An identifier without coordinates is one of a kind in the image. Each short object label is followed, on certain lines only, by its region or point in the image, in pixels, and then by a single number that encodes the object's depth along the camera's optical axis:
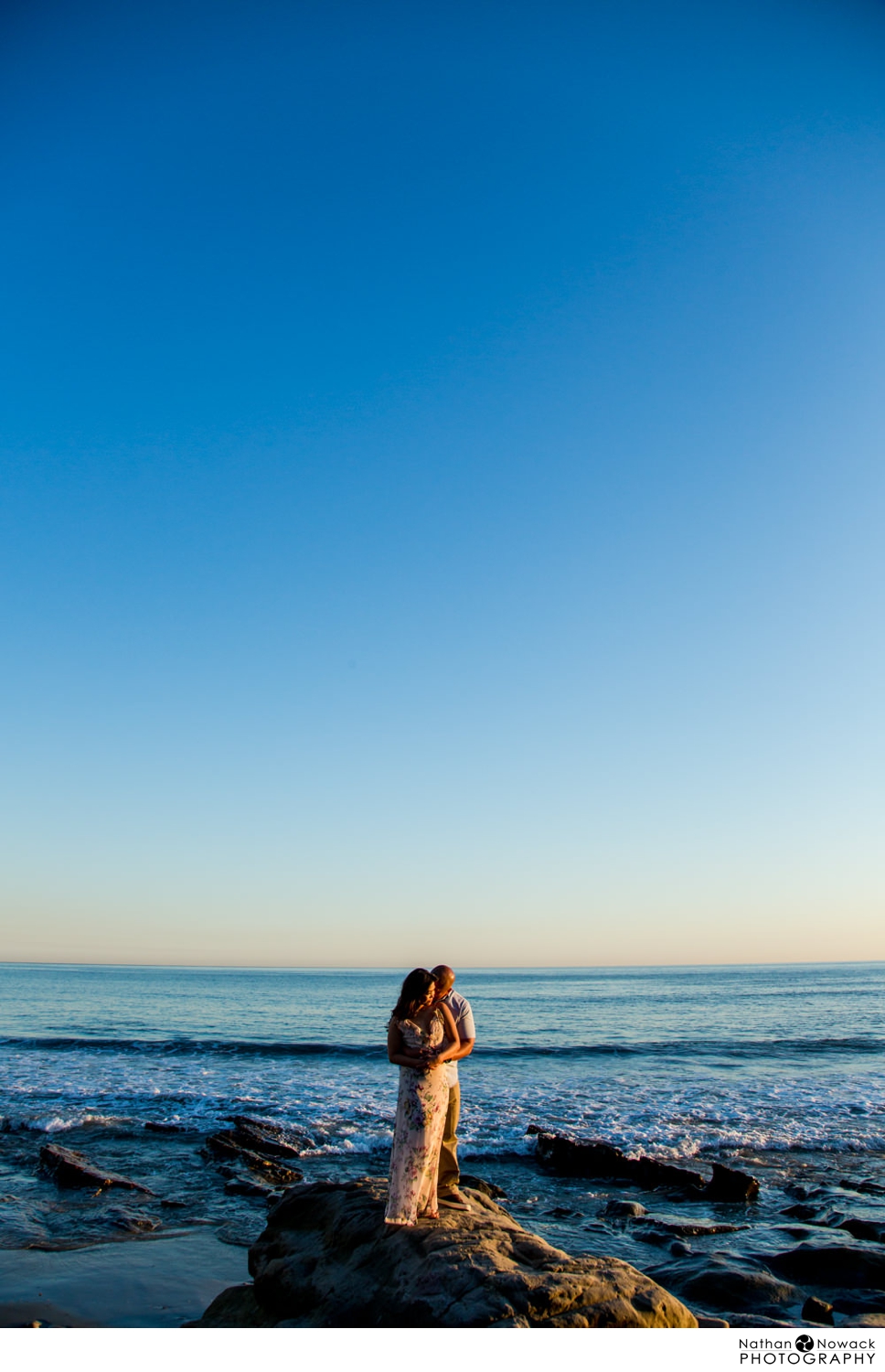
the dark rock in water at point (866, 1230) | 9.46
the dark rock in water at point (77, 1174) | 11.82
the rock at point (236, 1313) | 6.23
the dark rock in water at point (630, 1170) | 11.66
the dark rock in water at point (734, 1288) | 7.23
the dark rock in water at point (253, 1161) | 12.62
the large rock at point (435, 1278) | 5.16
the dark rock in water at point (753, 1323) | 6.42
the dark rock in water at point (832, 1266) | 7.79
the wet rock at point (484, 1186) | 11.30
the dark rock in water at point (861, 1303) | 7.13
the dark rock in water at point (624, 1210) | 10.66
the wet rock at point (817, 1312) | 6.80
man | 6.67
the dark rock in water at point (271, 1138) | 14.45
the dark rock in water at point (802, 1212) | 10.59
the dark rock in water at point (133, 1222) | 9.71
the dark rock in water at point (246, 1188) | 11.66
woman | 6.25
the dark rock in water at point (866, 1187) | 11.80
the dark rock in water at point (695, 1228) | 9.84
